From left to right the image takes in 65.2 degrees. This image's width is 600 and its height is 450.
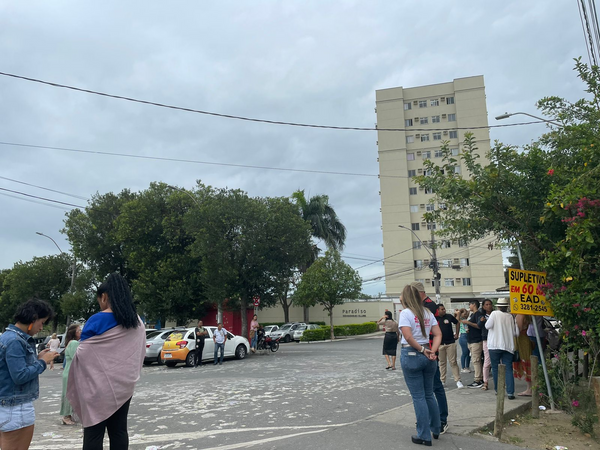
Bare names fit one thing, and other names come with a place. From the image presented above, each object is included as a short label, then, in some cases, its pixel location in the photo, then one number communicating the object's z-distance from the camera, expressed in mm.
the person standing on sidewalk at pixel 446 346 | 10289
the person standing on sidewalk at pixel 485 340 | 9398
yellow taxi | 18141
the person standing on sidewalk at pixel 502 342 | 8250
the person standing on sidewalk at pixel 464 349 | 12594
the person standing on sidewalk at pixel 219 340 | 18375
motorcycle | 23719
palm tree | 42438
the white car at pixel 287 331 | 36512
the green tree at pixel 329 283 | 36594
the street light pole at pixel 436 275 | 35369
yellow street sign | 7309
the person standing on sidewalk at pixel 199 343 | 18391
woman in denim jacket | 3730
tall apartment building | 53969
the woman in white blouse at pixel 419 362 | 5578
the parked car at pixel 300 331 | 37216
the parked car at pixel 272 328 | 37531
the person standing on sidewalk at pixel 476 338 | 10078
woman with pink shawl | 3787
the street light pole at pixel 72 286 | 38250
